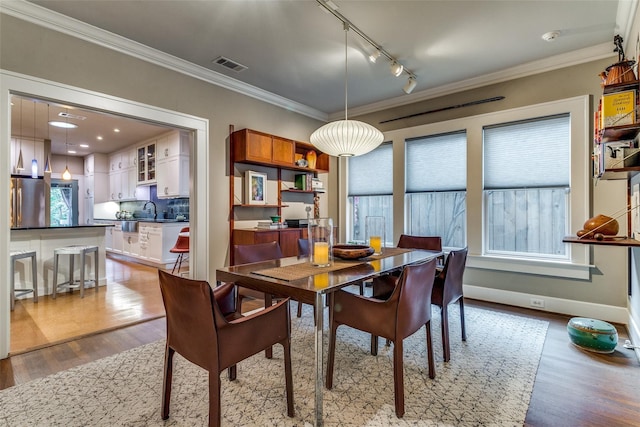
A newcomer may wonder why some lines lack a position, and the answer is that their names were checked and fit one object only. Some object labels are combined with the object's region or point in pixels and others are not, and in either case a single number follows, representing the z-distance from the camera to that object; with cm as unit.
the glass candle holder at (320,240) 206
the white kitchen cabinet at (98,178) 815
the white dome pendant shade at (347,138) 277
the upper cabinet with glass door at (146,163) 658
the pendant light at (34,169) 551
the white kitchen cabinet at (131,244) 666
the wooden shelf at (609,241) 184
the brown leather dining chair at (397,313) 174
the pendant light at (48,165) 571
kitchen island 408
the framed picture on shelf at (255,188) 401
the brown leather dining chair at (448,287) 231
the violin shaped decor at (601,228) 202
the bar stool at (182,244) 522
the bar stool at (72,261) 406
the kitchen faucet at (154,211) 720
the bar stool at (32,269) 378
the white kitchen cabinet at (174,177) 582
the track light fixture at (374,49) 244
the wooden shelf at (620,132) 179
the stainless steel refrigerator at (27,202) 536
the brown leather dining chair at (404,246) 257
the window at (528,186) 343
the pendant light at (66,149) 601
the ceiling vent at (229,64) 332
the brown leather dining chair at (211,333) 137
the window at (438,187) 410
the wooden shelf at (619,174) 182
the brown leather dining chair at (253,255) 272
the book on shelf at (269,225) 400
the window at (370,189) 476
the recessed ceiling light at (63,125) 556
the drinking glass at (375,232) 272
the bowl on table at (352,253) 234
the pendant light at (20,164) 506
